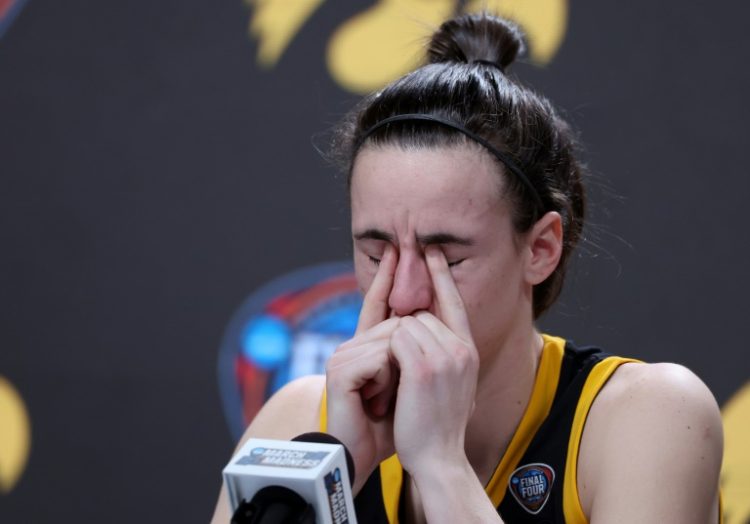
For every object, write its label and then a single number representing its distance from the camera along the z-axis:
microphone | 5.83
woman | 6.11
